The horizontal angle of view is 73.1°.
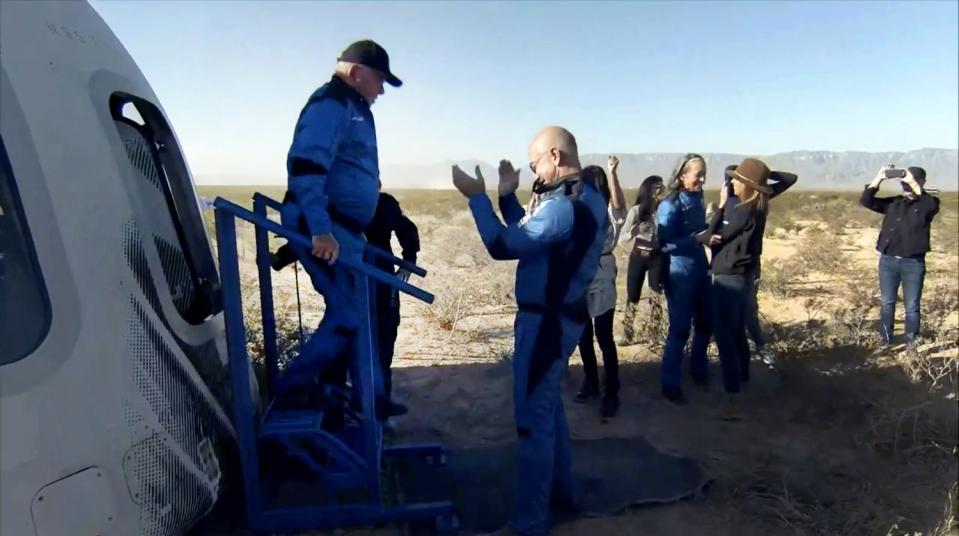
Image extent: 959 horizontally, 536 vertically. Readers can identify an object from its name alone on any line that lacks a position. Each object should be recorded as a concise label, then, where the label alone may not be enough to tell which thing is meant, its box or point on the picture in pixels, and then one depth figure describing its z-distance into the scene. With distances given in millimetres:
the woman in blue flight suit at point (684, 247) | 5145
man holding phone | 6375
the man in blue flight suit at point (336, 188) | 3031
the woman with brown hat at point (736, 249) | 5066
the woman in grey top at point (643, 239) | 5832
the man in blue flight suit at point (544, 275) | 3078
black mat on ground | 3844
